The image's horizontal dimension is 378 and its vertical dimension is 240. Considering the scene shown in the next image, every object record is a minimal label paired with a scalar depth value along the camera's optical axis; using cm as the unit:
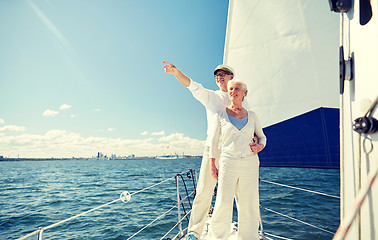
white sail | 250
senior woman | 149
